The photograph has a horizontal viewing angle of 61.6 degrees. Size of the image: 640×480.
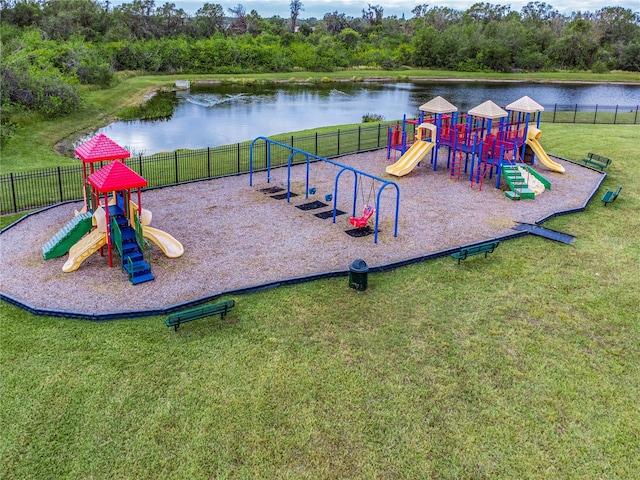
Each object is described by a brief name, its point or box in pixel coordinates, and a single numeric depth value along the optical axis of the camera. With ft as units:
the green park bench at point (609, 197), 60.35
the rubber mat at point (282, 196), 61.62
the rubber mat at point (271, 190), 64.18
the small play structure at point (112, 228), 41.32
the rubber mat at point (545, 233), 50.11
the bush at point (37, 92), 101.35
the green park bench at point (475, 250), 44.11
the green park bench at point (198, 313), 33.52
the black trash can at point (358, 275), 39.29
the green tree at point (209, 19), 325.50
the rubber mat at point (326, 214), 55.72
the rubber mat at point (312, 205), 58.39
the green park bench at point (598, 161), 77.00
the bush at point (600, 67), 286.46
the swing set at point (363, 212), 50.22
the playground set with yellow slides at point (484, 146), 66.59
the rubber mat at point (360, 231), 50.85
